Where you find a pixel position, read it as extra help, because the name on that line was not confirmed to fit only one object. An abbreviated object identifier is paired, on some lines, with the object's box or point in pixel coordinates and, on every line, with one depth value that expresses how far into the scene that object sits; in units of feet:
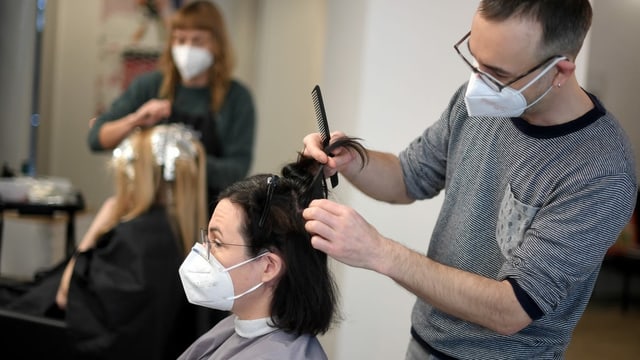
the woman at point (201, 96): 9.01
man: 4.09
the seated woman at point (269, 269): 4.99
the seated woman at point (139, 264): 7.60
